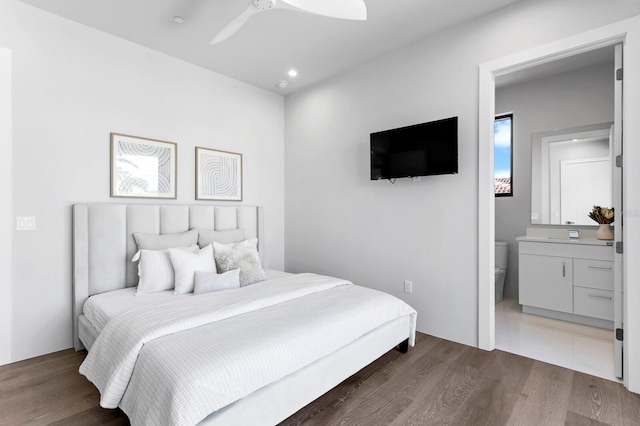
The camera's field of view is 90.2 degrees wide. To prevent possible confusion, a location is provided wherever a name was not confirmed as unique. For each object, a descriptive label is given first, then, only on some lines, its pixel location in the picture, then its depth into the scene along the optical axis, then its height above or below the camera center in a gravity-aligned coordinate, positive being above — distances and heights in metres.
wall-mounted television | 2.78 +0.57
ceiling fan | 1.93 +1.27
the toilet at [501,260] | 4.08 -0.63
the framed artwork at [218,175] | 3.60 +0.43
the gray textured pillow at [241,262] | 2.88 -0.46
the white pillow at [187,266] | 2.61 -0.46
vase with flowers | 3.31 -0.10
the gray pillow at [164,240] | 2.92 -0.27
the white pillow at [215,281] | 2.56 -0.58
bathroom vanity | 3.18 -0.72
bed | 1.46 -0.70
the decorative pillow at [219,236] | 3.33 -0.27
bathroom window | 4.19 +0.74
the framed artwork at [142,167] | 2.98 +0.44
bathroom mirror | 3.55 +0.44
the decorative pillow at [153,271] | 2.66 -0.51
